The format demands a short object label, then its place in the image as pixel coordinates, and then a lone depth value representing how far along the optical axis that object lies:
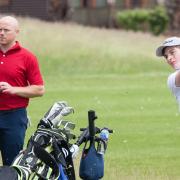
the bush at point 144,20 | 104.62
